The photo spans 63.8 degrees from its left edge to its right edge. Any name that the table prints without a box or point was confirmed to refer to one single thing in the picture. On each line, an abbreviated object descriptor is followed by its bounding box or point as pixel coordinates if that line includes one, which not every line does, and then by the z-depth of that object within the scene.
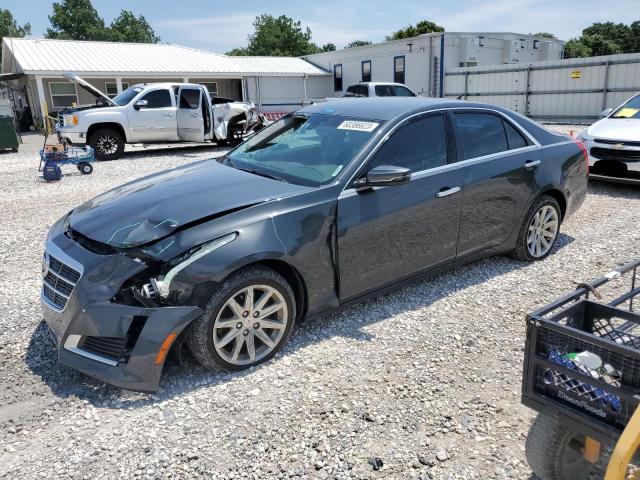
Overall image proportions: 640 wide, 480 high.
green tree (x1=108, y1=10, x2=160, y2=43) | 71.06
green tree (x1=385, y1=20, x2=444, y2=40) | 53.19
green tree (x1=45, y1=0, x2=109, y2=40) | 70.79
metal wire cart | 1.84
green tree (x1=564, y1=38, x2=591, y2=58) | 62.44
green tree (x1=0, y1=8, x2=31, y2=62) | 66.56
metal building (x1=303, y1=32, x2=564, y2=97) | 26.30
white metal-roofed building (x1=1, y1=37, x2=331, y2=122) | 25.81
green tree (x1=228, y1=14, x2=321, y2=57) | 63.19
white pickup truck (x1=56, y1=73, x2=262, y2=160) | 13.36
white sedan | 7.78
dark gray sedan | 2.95
